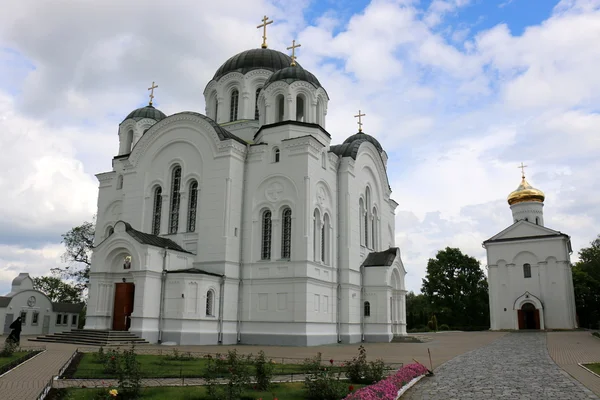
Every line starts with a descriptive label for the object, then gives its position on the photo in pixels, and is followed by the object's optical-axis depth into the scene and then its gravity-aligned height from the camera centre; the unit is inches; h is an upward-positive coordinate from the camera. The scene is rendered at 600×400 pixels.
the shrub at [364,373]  417.4 -41.1
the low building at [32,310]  1162.6 +12.8
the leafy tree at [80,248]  1584.6 +203.0
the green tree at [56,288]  1797.5 +95.4
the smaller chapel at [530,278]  1670.8 +140.4
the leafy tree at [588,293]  1865.2 +105.4
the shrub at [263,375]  378.9 -40.4
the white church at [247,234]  932.6 +161.0
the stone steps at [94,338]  850.8 -34.3
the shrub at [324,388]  345.4 -44.3
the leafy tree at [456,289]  2044.8 +124.0
